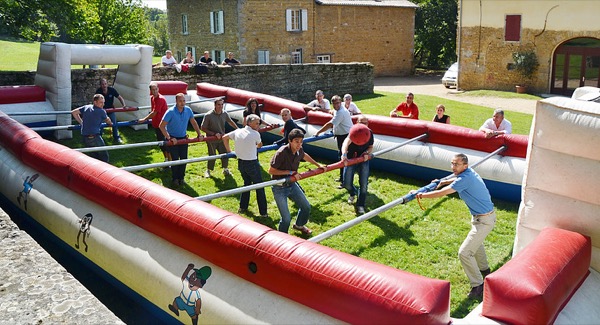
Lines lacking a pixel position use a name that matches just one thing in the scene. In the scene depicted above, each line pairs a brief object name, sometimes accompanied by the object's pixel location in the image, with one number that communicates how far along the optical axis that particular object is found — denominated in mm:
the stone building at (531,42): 24969
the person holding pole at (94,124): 10016
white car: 29281
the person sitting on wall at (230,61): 21447
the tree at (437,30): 37062
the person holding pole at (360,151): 8849
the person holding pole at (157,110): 11242
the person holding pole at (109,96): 12336
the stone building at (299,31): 29203
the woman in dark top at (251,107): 10586
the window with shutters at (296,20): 30078
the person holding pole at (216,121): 10285
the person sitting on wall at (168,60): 20000
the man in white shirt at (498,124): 10266
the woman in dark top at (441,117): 11547
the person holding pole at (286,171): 7520
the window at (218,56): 30406
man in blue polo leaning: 6355
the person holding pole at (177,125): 10070
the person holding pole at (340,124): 10477
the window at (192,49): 32903
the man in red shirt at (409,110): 12609
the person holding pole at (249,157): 8438
